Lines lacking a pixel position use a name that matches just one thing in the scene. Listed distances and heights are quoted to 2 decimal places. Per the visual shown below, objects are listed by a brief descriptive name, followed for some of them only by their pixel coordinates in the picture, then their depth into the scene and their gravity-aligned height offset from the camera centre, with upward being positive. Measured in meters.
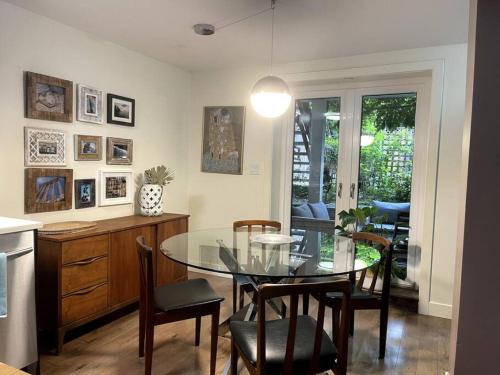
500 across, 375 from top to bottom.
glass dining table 1.92 -0.52
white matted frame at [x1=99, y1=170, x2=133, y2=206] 3.18 -0.20
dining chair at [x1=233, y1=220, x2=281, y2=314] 2.74 -0.50
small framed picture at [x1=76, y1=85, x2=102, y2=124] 2.93 +0.49
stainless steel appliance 1.93 -0.75
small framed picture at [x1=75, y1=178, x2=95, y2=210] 2.95 -0.25
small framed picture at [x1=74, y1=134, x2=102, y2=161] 2.93 +0.14
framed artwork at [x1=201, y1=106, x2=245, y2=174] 3.95 +0.31
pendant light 2.38 +0.49
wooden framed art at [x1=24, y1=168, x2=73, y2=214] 2.58 -0.20
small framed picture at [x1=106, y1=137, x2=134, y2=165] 3.23 +0.13
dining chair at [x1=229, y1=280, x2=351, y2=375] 1.39 -0.76
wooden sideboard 2.37 -0.77
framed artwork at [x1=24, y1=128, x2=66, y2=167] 2.57 +0.11
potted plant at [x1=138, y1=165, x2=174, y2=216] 3.39 -0.24
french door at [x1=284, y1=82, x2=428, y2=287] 3.43 +0.14
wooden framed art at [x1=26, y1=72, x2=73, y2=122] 2.56 +0.47
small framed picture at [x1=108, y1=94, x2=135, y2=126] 3.22 +0.50
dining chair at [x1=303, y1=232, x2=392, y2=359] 2.26 -0.79
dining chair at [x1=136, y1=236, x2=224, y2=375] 1.96 -0.76
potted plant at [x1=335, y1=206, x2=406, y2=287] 3.27 -0.45
